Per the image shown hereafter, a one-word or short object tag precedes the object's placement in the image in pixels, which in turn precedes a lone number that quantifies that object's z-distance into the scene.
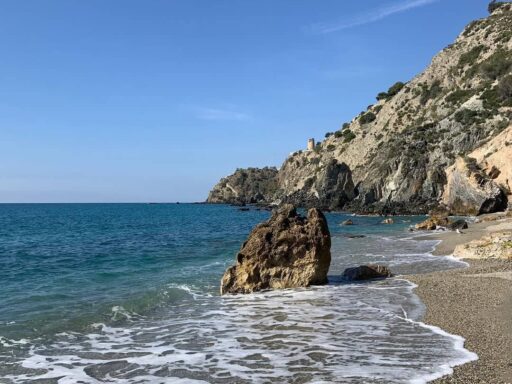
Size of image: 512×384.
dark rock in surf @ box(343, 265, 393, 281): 18.44
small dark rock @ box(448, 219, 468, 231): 39.31
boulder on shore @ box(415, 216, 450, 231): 42.56
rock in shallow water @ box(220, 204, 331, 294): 16.88
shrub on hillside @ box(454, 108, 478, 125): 77.38
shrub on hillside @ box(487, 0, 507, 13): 121.91
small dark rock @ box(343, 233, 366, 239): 38.74
